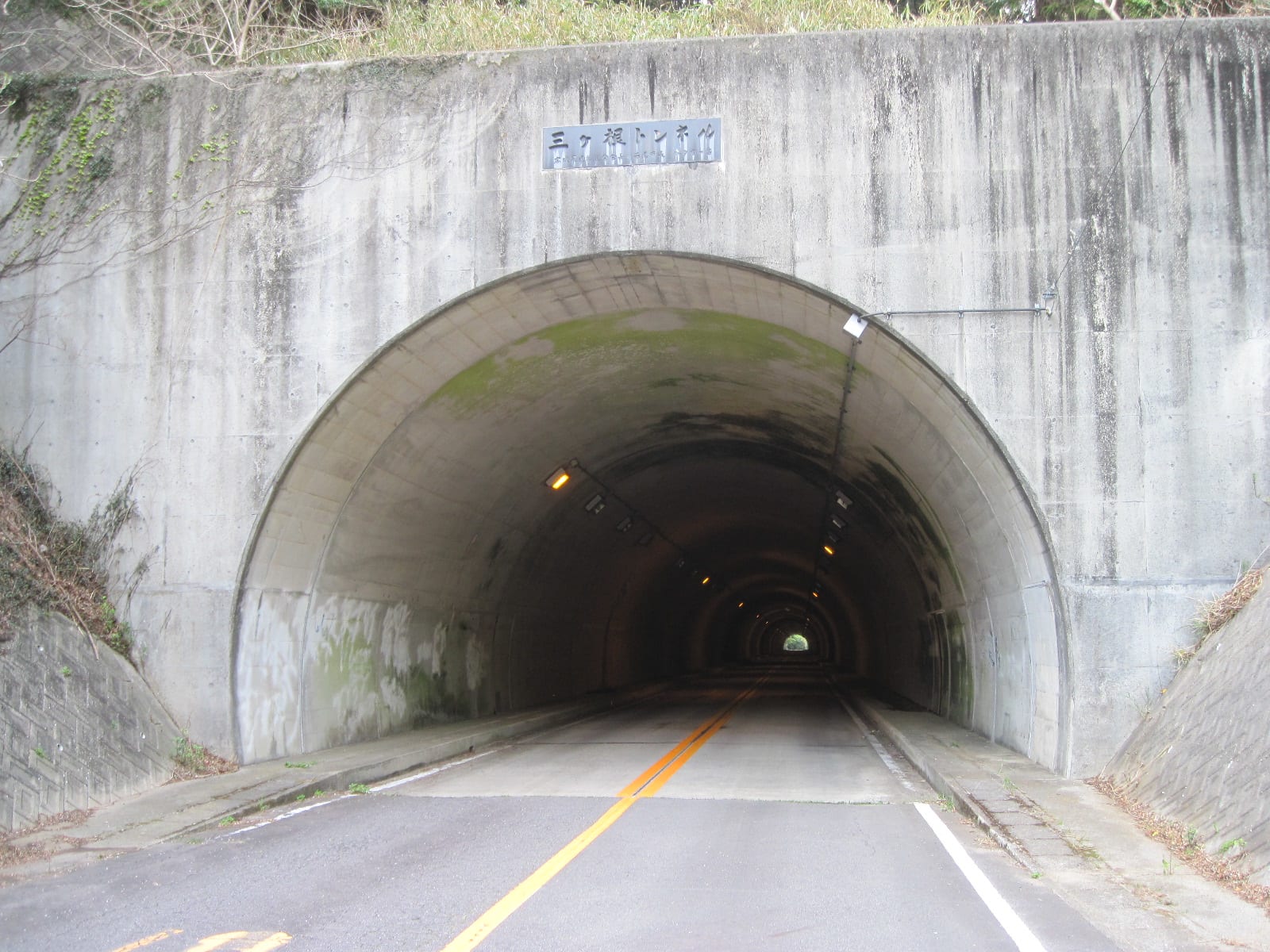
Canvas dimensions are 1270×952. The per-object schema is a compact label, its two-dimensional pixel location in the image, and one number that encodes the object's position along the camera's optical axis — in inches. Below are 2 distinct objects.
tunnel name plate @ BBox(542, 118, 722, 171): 422.6
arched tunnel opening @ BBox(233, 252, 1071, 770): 436.1
